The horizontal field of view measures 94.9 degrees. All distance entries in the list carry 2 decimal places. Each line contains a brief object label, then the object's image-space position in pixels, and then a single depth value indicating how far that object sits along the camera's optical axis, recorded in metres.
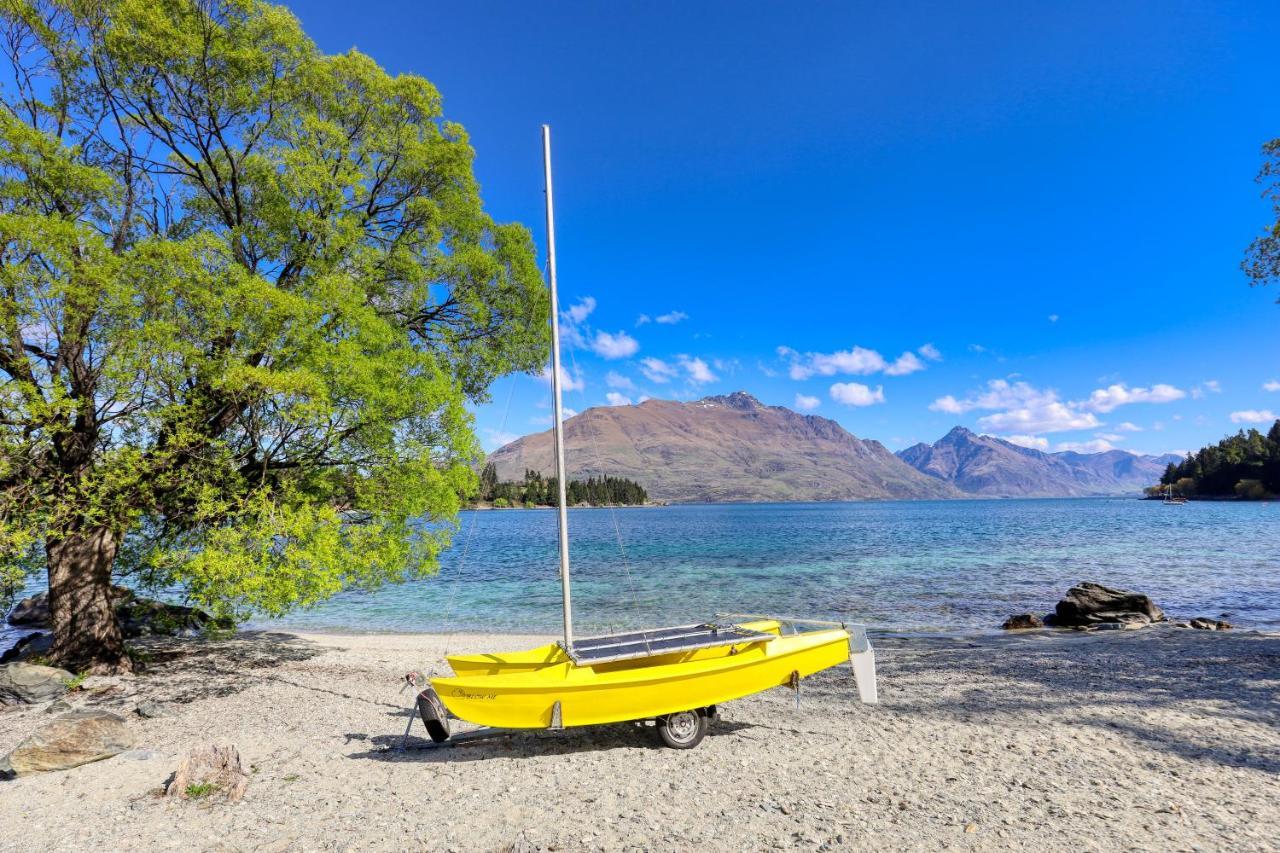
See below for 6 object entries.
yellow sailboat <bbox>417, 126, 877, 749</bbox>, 8.68
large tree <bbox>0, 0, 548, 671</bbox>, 10.69
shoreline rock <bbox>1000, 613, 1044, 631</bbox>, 22.36
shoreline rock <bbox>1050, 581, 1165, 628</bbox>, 21.75
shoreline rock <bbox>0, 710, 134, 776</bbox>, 8.46
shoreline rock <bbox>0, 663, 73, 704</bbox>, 11.81
